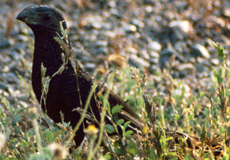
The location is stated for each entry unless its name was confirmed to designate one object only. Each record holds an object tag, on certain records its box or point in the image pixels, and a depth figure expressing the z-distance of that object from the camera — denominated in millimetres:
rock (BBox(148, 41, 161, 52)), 11433
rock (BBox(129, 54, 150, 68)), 10625
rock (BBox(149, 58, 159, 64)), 10928
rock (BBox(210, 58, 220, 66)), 11209
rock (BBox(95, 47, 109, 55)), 10945
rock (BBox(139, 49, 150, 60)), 11058
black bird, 5570
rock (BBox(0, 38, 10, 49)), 10755
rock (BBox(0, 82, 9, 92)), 9102
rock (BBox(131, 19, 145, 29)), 12348
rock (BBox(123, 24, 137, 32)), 11981
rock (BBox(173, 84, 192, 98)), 7096
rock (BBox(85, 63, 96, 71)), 10339
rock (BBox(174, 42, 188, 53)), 11502
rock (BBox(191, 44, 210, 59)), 11516
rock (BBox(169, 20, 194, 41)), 11977
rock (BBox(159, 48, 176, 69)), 10881
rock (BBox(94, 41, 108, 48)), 11164
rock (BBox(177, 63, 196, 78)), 10648
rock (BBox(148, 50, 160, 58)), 11110
